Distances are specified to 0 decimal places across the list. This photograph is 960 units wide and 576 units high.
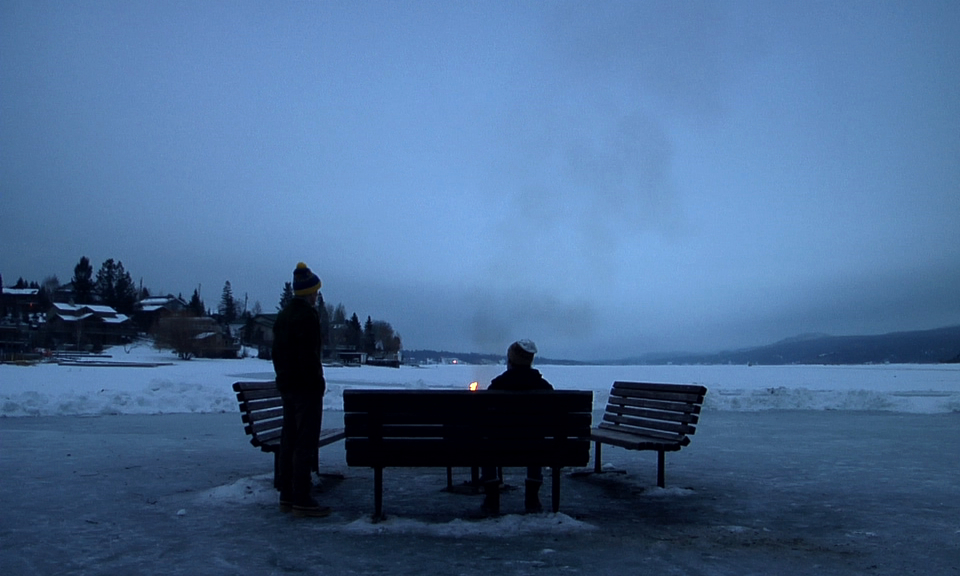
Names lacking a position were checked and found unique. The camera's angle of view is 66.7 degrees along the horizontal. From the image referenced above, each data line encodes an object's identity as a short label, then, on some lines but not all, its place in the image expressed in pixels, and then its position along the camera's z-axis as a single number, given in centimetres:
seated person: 612
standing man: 588
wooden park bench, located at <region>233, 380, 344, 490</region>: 677
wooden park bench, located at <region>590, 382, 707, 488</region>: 720
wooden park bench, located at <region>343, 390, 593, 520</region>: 565
